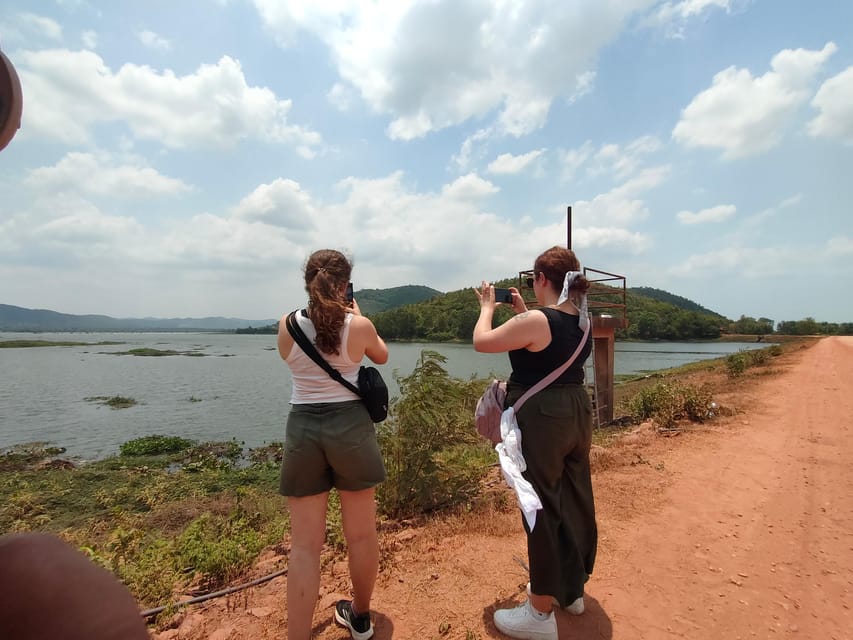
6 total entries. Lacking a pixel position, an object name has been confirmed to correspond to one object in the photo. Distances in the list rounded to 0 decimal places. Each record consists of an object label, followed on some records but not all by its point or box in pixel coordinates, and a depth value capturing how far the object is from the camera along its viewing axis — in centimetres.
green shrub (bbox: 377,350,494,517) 495
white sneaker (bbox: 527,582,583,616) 303
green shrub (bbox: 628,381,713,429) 877
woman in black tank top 261
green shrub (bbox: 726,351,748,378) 1768
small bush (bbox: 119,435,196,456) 1348
